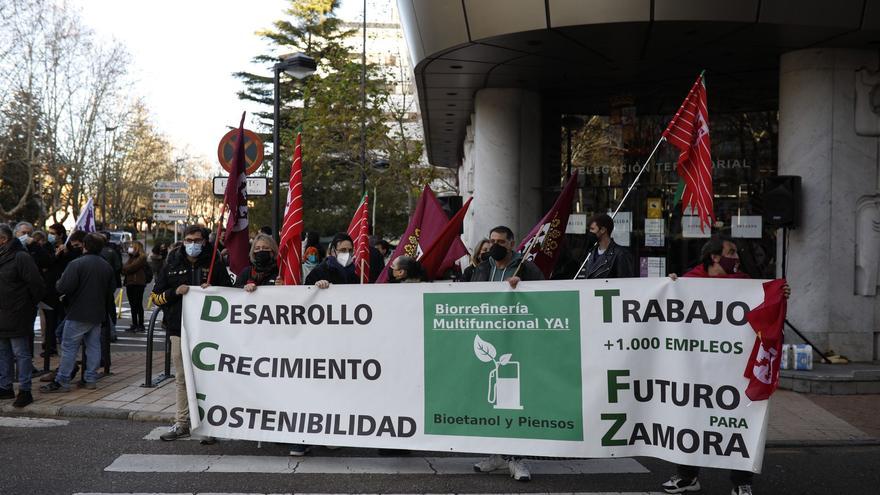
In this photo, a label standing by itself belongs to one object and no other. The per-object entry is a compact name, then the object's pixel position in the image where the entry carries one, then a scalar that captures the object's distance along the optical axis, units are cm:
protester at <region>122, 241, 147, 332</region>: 1577
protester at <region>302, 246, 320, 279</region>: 918
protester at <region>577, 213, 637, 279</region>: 689
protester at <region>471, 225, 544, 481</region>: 635
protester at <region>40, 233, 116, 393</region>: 916
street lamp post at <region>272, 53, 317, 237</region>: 1345
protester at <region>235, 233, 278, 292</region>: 722
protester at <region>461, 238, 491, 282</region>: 854
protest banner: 561
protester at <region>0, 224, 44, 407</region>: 859
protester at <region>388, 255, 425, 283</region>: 692
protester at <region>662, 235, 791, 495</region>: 581
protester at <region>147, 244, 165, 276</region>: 1789
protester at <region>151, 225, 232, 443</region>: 732
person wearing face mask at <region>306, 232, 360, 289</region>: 708
